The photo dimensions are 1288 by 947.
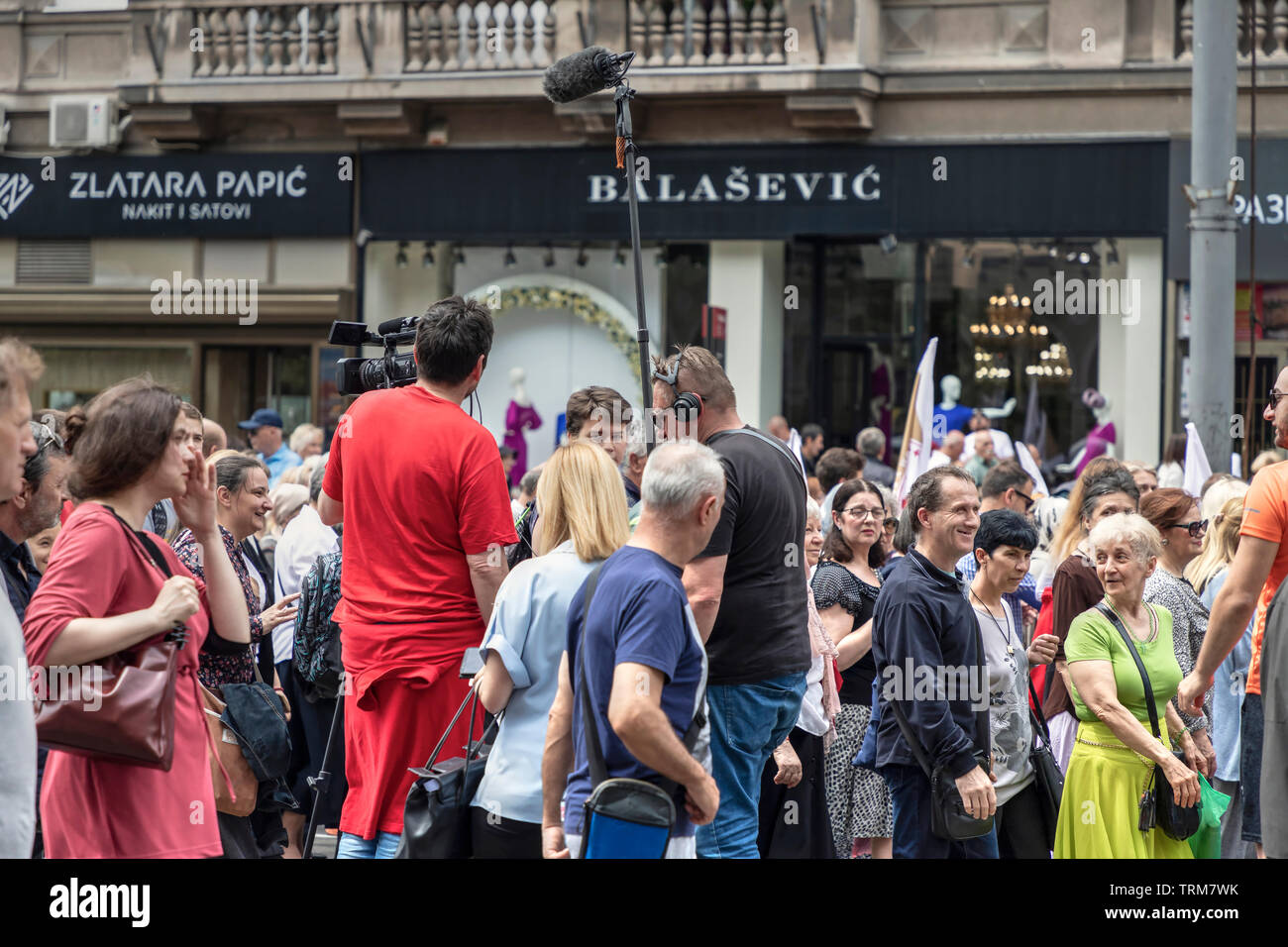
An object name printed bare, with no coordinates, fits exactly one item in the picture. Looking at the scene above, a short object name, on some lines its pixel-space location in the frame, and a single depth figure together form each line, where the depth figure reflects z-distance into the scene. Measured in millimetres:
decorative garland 17609
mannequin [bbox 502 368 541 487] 17547
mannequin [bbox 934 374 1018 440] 15909
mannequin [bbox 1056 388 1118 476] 15578
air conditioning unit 18453
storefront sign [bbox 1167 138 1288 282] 15195
